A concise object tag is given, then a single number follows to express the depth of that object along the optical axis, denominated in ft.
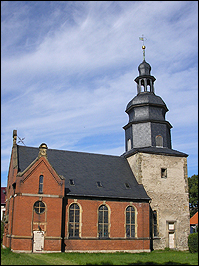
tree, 182.70
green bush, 88.87
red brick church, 82.94
